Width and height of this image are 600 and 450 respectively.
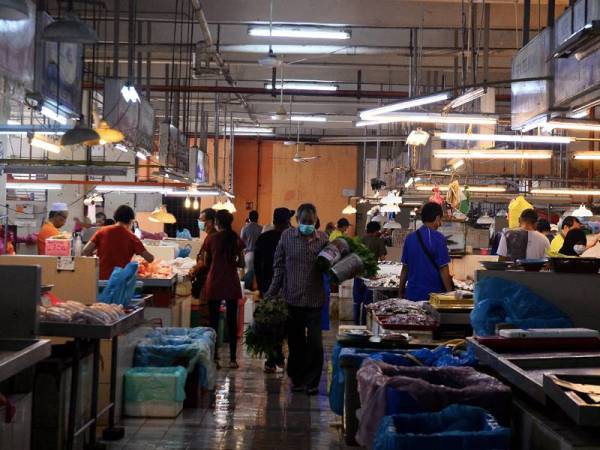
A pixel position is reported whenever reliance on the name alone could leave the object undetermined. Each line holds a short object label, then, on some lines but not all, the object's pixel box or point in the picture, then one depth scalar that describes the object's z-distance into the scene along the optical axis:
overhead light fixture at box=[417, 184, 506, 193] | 16.38
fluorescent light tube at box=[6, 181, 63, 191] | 17.03
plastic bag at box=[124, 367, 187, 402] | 7.38
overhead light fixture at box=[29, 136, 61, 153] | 11.81
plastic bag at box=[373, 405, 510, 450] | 3.32
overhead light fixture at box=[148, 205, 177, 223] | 17.42
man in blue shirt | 8.08
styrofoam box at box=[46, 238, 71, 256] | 7.34
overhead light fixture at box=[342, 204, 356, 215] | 25.34
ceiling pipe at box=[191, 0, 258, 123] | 10.88
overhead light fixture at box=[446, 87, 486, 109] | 7.89
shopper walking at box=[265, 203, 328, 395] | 8.34
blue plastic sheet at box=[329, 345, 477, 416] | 4.68
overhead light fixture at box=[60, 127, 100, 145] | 7.59
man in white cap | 12.45
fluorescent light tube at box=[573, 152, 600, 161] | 10.46
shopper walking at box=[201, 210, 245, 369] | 10.07
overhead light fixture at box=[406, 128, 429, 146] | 10.02
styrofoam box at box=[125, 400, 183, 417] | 7.39
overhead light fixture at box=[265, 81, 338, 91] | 18.14
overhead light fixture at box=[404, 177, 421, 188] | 15.96
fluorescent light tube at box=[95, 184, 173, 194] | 16.43
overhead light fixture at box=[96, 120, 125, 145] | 8.48
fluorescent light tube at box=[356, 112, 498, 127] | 8.10
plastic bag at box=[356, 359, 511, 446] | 3.82
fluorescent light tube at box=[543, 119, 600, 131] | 6.61
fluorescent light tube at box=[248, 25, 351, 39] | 11.95
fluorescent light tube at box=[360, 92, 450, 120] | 7.56
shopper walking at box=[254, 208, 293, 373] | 10.04
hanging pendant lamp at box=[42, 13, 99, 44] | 5.93
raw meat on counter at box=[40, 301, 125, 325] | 5.64
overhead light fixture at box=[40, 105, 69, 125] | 6.99
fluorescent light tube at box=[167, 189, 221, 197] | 18.32
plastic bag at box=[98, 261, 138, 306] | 6.83
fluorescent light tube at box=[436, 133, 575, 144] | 9.23
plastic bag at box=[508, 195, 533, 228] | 13.33
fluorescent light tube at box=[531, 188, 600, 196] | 16.17
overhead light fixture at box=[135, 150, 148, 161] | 9.97
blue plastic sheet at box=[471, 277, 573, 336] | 4.91
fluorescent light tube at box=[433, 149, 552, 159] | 11.12
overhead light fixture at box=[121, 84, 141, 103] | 8.86
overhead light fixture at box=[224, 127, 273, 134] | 26.30
